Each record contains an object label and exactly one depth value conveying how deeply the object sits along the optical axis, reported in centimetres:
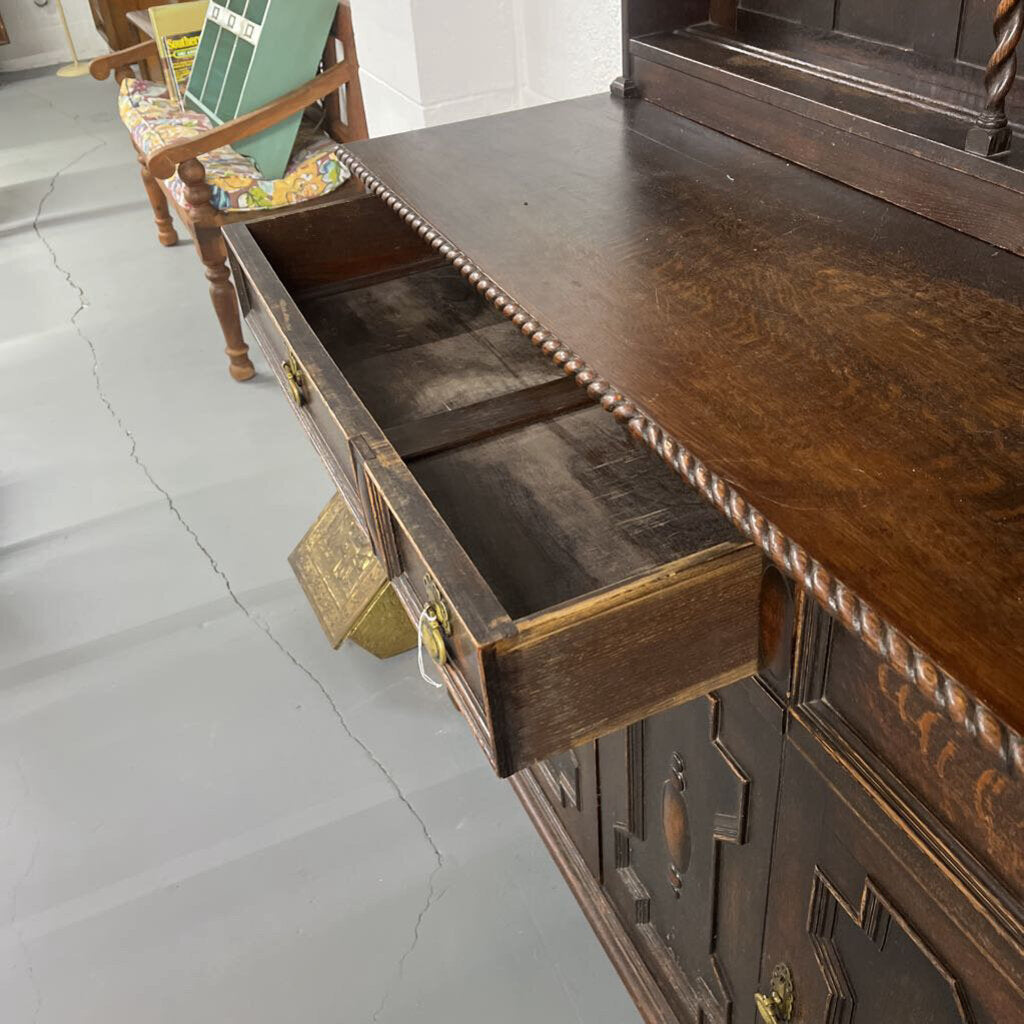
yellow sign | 321
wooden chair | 247
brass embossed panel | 179
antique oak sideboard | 60
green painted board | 256
